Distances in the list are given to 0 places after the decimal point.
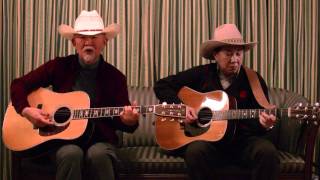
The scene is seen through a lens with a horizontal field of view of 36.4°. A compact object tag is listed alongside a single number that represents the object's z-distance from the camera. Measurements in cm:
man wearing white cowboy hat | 268
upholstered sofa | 278
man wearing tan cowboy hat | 264
